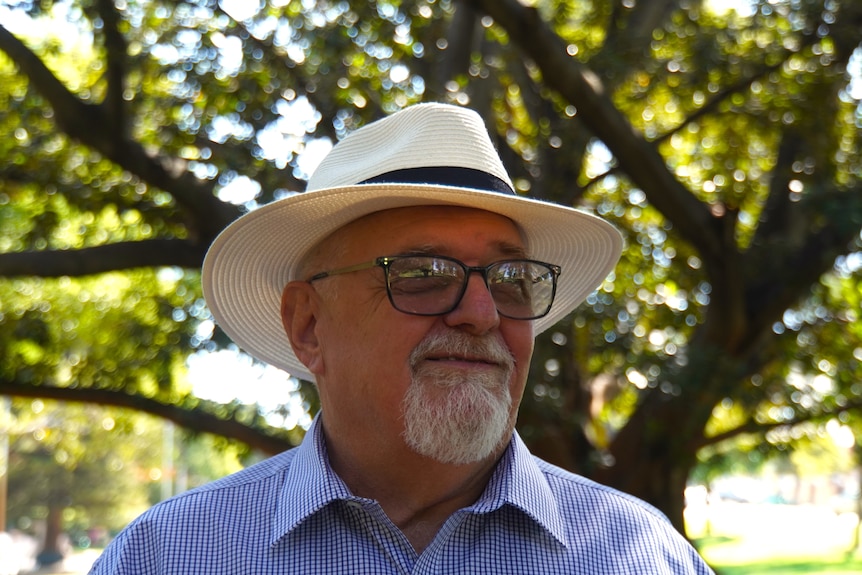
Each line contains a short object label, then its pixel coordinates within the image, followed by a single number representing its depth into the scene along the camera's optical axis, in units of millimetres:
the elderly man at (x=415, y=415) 2111
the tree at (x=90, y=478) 26250
